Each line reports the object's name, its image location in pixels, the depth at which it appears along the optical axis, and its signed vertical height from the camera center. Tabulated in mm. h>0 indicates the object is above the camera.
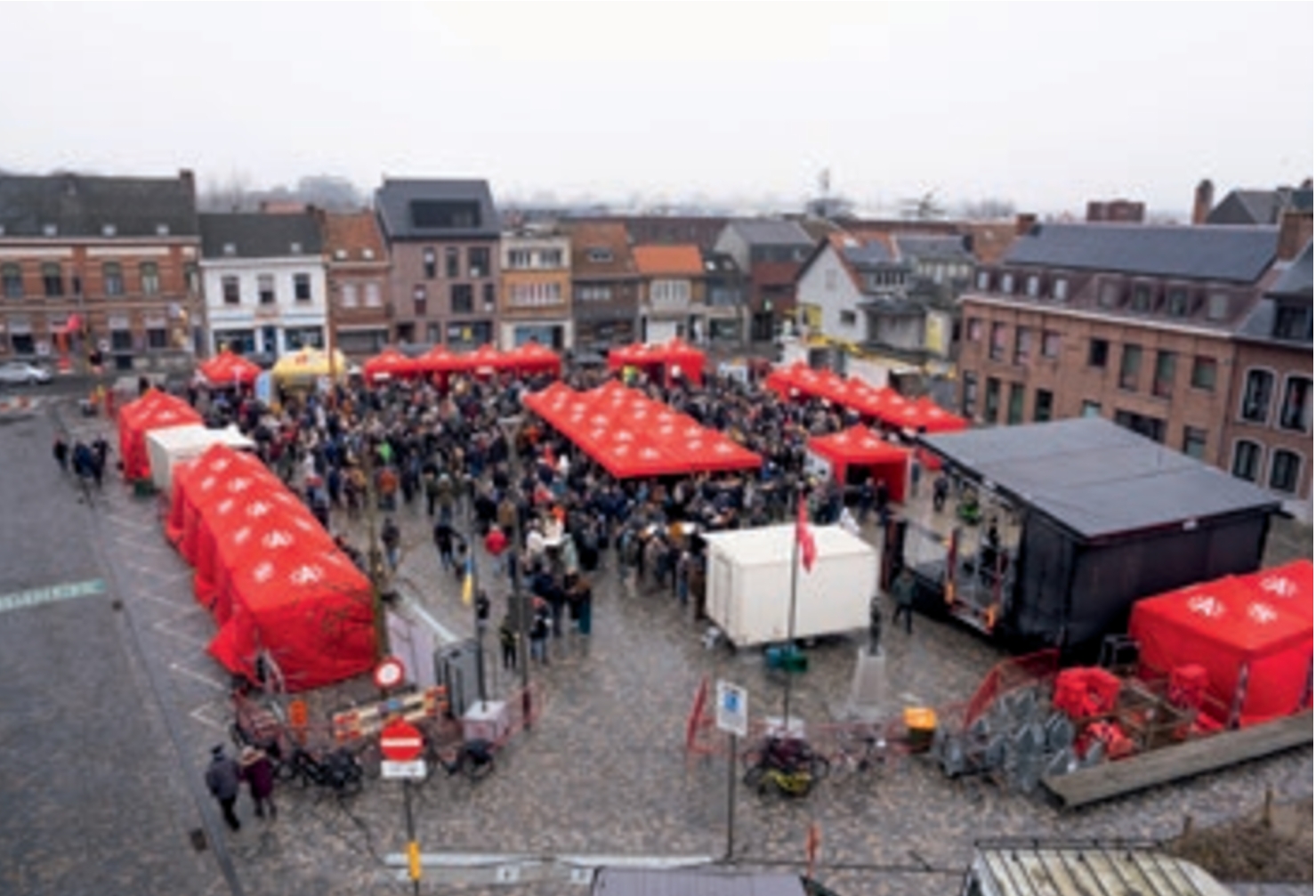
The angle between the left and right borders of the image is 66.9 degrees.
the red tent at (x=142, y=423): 32562 -6779
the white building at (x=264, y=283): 57062 -3881
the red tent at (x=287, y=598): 18781 -7185
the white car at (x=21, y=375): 50406 -8137
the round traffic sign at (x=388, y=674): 14844 -6696
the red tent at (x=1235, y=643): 18406 -7597
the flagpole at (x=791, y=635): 16736 -7793
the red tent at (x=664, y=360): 46969 -6420
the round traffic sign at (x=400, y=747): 12797 -6730
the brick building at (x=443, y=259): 60219 -2475
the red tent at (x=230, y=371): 40969 -6358
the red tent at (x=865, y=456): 30609 -6995
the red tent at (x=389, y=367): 43188 -6402
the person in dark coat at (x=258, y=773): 14531 -7985
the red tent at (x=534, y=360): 45656 -6352
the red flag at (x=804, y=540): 17734 -5617
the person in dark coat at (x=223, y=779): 14375 -7969
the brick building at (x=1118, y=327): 35938 -3866
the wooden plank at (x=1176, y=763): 16062 -8778
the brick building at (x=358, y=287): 59231 -4095
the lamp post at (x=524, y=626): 17430 -7198
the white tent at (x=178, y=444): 29875 -6871
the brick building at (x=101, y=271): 53719 -3217
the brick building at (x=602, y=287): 67000 -4409
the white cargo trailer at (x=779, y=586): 20469 -7415
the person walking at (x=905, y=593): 22281 -8099
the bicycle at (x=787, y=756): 16078 -8461
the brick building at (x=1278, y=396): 32812 -5495
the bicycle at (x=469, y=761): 16250 -8797
